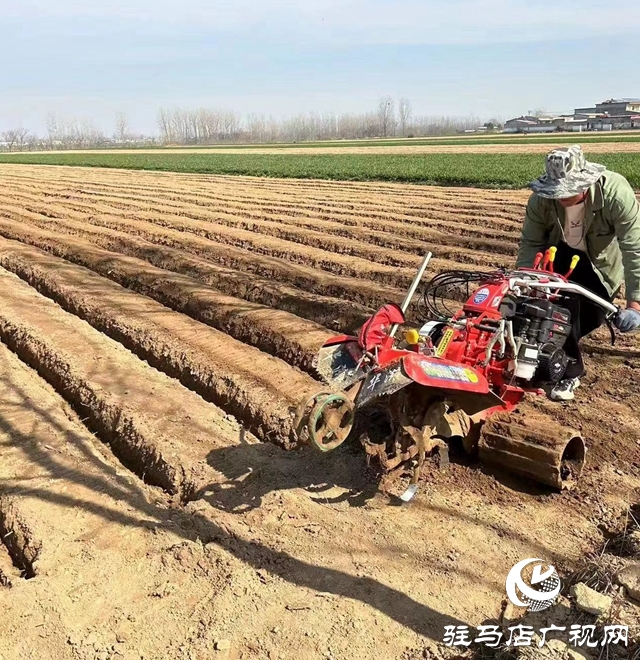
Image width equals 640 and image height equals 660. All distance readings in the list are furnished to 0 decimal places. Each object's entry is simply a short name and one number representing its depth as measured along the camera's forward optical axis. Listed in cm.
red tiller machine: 326
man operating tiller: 368
